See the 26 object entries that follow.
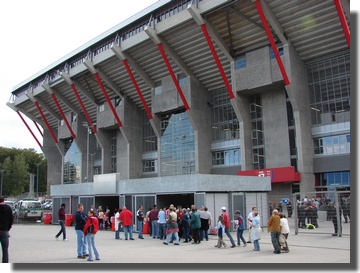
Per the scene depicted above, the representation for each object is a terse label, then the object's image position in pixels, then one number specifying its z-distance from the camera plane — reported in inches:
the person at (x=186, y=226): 631.2
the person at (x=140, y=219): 725.8
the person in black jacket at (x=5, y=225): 343.6
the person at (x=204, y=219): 628.7
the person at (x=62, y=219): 665.7
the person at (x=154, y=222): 708.7
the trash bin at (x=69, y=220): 1051.3
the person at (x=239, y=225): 553.6
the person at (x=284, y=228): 496.6
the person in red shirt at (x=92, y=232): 434.0
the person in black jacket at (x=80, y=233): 453.4
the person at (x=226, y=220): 559.8
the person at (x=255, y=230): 506.3
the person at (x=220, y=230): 540.2
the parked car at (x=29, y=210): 1274.6
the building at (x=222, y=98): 1039.0
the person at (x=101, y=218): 850.1
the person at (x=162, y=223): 679.1
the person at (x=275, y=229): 482.9
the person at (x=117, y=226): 694.5
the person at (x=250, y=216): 536.1
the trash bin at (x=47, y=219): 1148.5
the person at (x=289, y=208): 897.8
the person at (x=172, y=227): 600.1
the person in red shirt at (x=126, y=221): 676.4
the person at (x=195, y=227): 604.4
